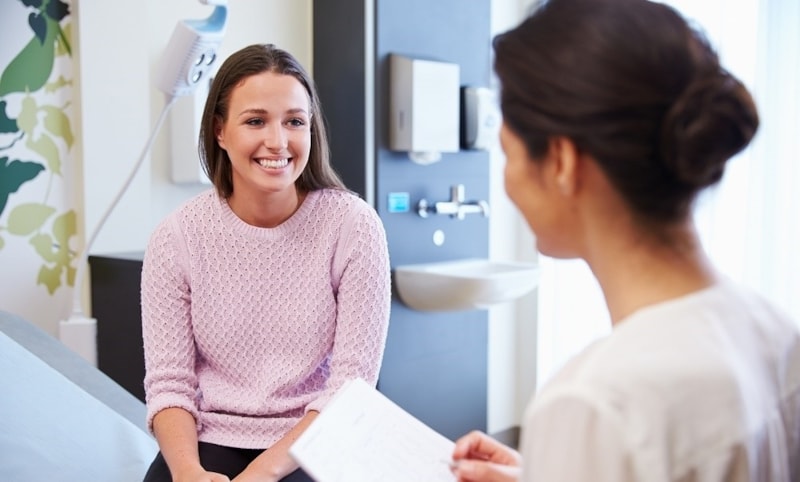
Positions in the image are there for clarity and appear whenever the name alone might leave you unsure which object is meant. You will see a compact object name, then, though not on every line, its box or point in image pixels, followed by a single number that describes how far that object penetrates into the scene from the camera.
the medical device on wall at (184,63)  2.00
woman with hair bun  0.60
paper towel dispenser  2.59
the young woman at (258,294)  1.41
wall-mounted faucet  2.75
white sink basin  2.53
